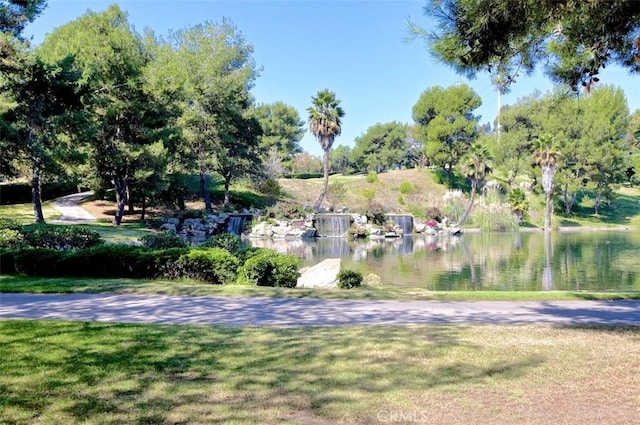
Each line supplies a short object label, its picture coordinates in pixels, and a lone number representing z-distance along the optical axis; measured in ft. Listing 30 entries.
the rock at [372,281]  40.78
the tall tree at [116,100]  80.12
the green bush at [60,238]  46.39
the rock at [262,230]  111.42
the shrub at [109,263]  35.68
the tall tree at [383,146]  228.10
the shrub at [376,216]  126.11
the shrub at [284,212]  118.83
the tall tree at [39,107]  55.88
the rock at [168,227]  92.91
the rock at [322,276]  42.68
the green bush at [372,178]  164.55
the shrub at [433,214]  143.07
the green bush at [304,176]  206.81
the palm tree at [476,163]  140.00
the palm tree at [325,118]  135.33
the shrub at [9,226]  46.10
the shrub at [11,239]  41.68
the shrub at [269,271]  35.37
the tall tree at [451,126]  170.09
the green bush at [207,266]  35.58
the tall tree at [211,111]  107.34
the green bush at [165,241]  48.42
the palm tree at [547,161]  137.18
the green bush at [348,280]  39.24
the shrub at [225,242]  47.65
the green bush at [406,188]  163.96
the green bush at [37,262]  35.53
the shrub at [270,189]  144.87
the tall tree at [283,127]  204.92
